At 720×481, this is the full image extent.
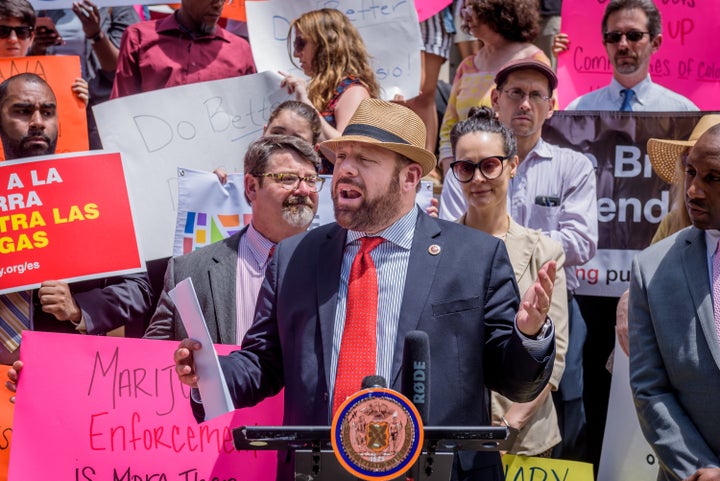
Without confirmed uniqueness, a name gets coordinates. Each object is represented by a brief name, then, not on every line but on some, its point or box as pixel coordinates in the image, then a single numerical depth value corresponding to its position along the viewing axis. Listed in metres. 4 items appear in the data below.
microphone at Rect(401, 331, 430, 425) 4.96
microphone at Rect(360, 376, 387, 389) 4.96
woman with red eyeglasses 10.05
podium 4.99
